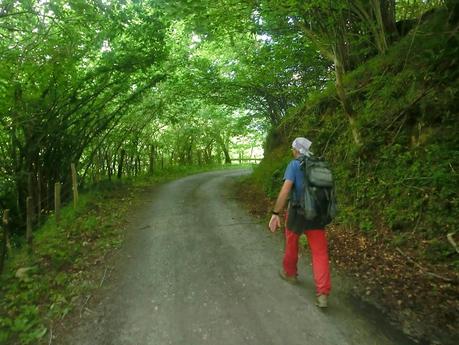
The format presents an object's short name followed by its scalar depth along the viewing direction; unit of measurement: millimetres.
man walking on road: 4008
